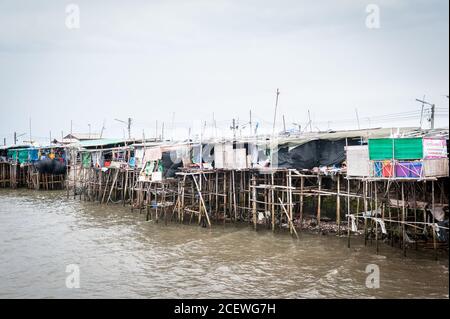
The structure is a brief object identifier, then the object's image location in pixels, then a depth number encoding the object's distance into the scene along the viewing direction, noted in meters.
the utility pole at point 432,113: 23.10
